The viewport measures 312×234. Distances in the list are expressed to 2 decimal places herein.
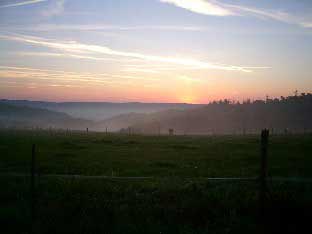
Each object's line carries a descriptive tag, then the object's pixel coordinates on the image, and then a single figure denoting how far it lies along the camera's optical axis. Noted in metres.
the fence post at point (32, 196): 8.75
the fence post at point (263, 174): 8.92
